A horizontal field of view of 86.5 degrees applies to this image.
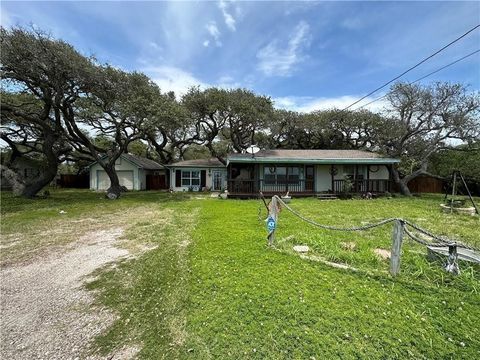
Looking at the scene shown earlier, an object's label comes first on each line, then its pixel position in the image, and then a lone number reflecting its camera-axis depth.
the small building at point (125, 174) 23.11
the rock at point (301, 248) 5.05
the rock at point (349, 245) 5.16
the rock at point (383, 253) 4.70
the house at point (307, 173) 16.00
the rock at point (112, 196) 16.29
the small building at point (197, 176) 22.02
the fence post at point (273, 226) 5.34
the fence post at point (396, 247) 3.71
